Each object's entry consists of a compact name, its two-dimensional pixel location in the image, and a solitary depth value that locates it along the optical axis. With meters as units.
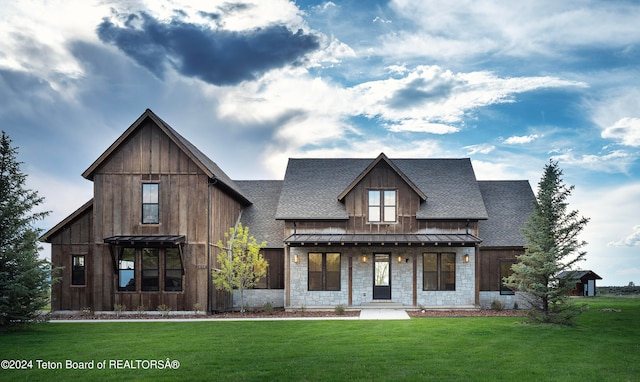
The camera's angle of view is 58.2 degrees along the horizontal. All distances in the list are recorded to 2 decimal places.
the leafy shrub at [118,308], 26.30
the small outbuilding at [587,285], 49.44
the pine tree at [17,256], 20.41
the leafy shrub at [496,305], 28.40
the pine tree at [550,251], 21.11
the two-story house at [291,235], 26.88
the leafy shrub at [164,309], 26.12
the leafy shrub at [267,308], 27.75
